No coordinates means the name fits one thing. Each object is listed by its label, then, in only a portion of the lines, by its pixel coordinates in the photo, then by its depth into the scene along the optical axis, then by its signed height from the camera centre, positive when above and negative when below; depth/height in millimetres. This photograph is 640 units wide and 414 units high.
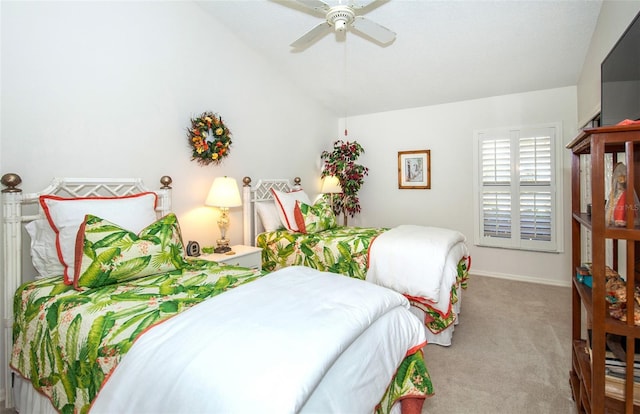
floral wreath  3027 +673
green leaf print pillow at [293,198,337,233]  3473 -146
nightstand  2771 -469
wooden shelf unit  1125 -235
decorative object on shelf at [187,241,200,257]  2818 -391
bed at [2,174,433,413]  921 -453
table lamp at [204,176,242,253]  2990 +71
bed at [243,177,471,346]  2502 -420
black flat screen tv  1650 +726
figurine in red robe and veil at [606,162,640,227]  1212 +3
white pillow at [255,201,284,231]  3662 -129
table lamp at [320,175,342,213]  4766 +287
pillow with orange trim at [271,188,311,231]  3572 -24
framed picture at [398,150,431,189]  4781 +547
